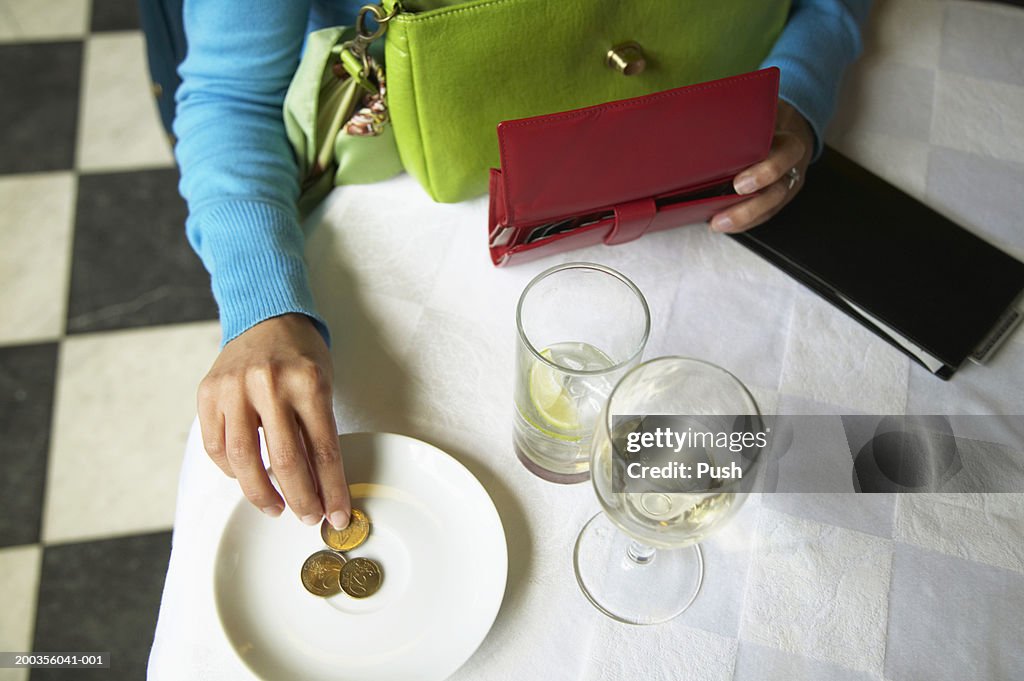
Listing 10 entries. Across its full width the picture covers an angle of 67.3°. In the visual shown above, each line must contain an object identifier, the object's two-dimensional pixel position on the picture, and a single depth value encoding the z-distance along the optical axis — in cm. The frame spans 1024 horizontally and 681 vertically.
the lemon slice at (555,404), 53
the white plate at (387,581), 50
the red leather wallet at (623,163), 56
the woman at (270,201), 54
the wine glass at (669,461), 43
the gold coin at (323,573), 51
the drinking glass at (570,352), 53
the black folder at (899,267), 62
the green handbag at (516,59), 58
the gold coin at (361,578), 51
